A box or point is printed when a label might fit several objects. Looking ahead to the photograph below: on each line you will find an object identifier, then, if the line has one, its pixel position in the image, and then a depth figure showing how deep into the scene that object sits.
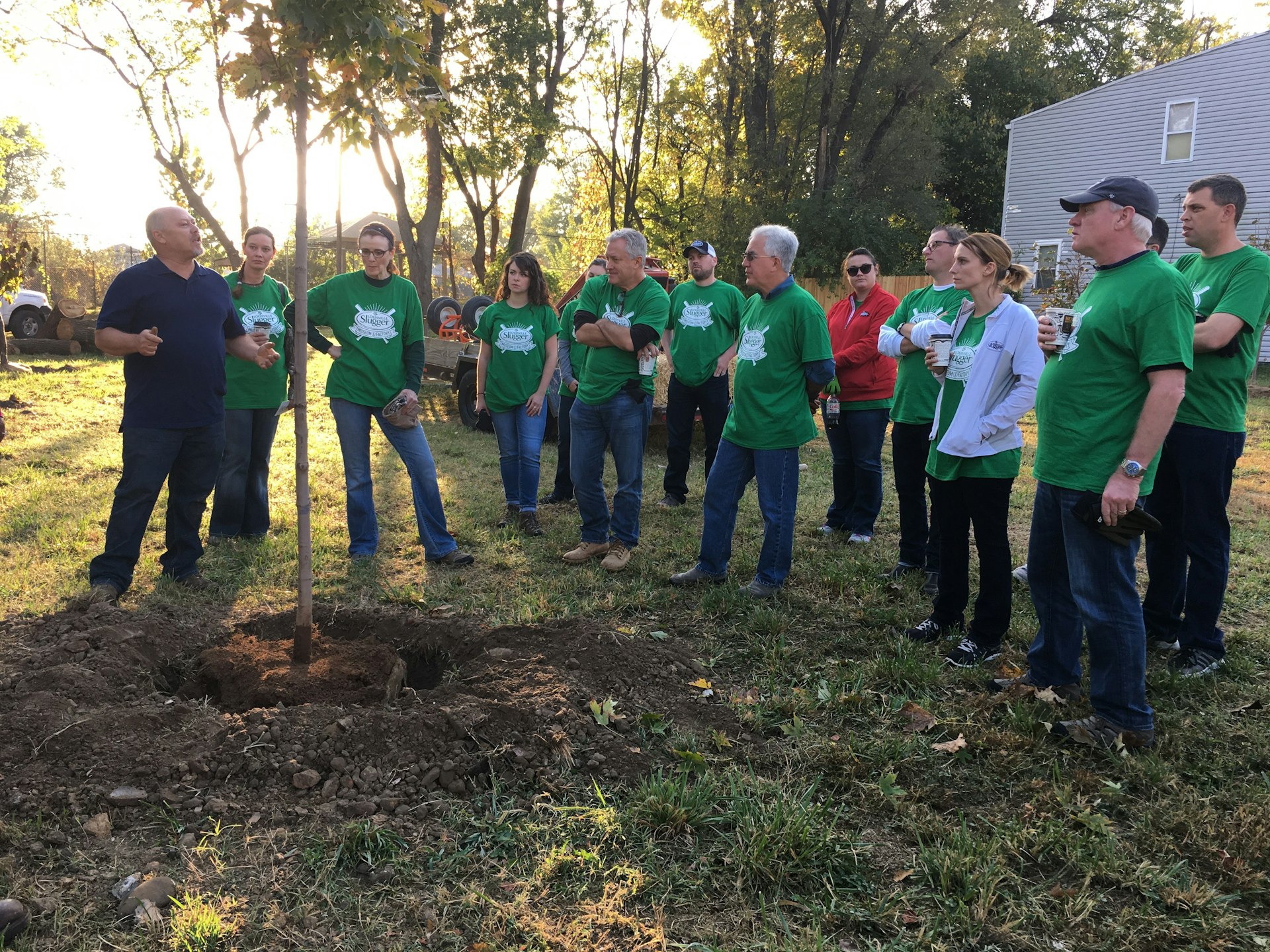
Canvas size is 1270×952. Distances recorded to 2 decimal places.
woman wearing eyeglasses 5.72
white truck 19.34
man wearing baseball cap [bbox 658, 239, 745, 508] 7.31
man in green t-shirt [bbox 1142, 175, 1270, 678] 4.04
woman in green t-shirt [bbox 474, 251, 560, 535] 6.61
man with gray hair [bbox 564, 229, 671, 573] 5.69
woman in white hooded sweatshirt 4.05
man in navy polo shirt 4.83
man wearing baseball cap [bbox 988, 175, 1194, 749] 3.11
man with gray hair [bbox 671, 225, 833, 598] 4.96
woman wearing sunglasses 6.55
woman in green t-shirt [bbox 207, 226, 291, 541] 6.11
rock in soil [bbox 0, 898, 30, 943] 2.30
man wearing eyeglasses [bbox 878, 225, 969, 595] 5.43
